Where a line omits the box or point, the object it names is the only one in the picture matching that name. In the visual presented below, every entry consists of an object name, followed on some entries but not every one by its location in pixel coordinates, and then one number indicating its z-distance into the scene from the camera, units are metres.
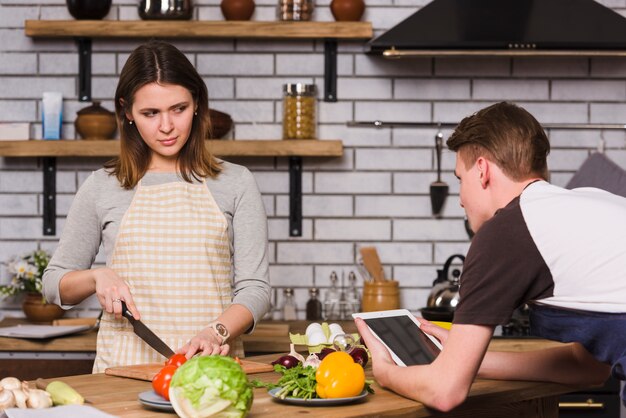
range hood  3.98
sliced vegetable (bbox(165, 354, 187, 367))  2.02
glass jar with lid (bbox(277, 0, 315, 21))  4.25
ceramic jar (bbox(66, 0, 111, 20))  4.22
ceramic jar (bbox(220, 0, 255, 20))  4.22
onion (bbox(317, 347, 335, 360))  2.29
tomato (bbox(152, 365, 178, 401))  1.96
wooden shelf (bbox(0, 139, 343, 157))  4.12
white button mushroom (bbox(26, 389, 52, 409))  1.93
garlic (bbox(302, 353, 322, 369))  2.18
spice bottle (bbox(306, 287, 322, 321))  4.31
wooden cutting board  2.30
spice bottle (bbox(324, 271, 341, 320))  4.35
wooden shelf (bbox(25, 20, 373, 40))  4.16
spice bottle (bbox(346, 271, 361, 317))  4.34
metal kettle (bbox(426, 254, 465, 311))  4.00
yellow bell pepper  2.01
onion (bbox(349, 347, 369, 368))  2.41
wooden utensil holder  4.22
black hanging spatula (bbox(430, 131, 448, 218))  4.36
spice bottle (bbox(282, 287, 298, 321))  4.30
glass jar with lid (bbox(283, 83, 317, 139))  4.21
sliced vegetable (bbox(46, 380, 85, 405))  1.99
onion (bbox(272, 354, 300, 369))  2.31
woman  2.66
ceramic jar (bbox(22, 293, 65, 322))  4.13
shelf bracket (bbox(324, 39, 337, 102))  4.36
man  1.97
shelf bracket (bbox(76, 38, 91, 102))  4.35
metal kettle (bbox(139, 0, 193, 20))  4.20
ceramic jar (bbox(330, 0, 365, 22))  4.24
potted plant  4.13
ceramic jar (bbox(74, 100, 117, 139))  4.18
